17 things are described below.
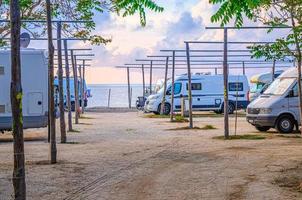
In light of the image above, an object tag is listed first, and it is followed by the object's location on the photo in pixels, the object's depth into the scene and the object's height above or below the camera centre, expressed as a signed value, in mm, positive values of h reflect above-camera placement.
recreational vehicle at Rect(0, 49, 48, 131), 19125 +190
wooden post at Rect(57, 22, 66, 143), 15164 +144
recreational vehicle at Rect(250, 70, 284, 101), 40456 +685
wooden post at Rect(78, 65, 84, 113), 38281 +359
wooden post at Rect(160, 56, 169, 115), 30647 -438
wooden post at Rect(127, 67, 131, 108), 47278 +543
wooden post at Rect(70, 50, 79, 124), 26116 +111
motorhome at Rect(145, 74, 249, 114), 37344 -114
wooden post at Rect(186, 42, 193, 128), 21466 +573
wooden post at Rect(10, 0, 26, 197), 6312 -18
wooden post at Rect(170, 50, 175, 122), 27719 +1308
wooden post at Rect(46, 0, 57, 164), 12289 -82
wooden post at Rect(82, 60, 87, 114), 39891 +1544
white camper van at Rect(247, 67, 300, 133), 19953 -621
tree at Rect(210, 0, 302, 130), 12930 +1106
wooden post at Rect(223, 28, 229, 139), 17688 +306
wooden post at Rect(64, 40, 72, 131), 21098 +389
